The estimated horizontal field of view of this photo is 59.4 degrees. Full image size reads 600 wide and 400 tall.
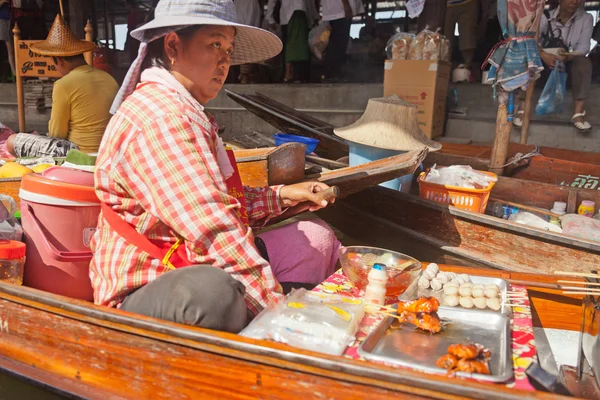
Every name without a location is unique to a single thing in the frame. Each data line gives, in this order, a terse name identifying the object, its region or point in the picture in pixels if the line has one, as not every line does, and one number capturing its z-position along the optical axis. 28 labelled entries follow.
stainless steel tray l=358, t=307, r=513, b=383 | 1.63
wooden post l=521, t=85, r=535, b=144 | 5.08
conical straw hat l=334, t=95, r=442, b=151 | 4.03
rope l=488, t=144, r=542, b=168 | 5.00
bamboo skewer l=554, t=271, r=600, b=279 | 1.95
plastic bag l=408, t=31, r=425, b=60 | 6.29
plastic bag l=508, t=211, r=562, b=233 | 3.79
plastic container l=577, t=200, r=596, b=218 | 4.09
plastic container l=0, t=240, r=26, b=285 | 2.24
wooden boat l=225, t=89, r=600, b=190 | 4.85
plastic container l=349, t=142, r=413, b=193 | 4.12
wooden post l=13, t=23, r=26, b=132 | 5.74
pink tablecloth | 1.64
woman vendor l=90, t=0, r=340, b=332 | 1.79
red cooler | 2.29
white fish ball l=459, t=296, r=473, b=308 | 2.09
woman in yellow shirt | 4.68
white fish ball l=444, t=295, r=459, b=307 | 2.12
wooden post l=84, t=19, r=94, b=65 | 5.52
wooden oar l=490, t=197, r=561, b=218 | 4.16
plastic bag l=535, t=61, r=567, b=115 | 6.04
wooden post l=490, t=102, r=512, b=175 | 4.64
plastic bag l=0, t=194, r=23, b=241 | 2.39
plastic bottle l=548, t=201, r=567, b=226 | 4.18
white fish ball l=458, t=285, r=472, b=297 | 2.12
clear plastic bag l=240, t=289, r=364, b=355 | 1.73
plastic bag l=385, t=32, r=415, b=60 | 6.36
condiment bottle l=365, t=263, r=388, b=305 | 2.04
